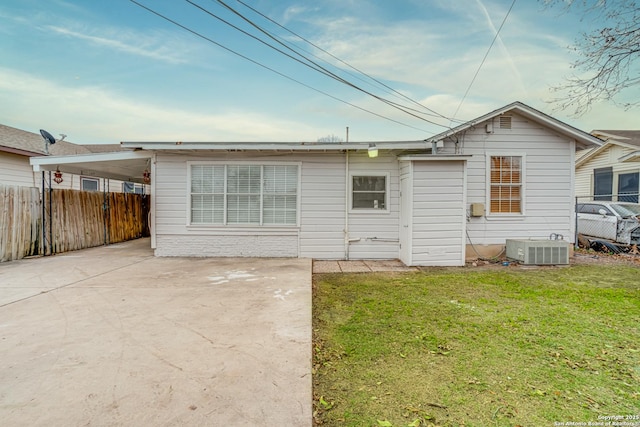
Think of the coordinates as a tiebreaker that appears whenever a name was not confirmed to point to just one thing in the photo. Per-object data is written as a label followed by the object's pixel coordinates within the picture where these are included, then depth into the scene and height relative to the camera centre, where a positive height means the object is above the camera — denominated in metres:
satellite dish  8.70 +1.94
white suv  8.66 -0.42
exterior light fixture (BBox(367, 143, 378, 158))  7.31 +1.34
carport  7.64 +1.10
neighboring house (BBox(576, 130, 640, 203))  12.27 +1.78
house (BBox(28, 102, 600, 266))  7.88 +0.30
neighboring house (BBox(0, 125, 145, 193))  10.58 +1.62
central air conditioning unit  7.24 -1.08
